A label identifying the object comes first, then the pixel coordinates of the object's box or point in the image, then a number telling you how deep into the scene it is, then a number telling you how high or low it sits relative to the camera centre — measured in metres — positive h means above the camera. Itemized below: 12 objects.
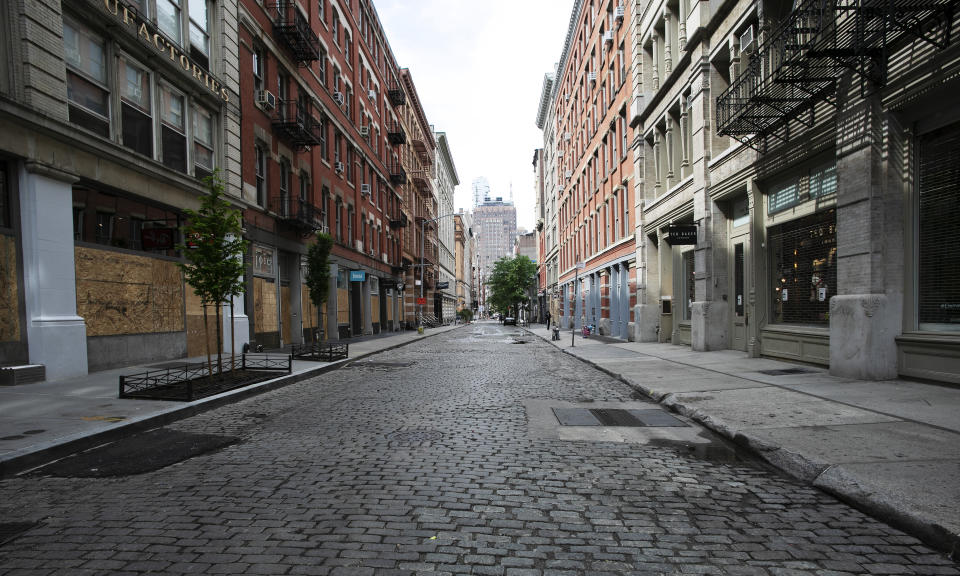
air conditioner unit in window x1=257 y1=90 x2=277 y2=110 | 19.30 +7.39
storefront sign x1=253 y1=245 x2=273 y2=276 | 18.83 +1.29
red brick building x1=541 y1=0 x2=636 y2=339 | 25.08 +7.27
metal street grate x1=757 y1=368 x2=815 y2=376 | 10.34 -1.84
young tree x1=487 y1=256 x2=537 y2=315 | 74.50 +1.30
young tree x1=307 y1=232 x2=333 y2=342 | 17.58 +0.93
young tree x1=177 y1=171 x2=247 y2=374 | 9.60 +0.90
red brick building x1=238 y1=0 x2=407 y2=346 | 19.20 +6.41
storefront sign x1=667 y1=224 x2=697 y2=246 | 15.92 +1.56
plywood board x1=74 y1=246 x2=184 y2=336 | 11.48 +0.11
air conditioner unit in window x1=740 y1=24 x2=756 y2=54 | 13.11 +6.25
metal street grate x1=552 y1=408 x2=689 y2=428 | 6.92 -1.87
